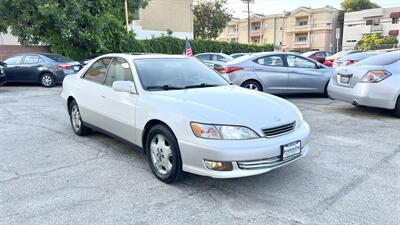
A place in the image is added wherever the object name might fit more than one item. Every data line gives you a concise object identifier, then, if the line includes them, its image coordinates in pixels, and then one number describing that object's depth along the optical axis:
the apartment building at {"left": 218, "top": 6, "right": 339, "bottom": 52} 57.38
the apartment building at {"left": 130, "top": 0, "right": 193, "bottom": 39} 29.13
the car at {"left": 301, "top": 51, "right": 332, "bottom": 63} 24.63
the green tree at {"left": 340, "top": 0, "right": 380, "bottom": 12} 66.31
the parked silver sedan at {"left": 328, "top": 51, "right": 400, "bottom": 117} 6.67
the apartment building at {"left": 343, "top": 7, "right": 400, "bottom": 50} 51.06
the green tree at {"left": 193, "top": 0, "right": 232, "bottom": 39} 39.94
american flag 17.22
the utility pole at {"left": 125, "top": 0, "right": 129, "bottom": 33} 18.03
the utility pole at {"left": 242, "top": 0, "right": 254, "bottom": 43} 44.44
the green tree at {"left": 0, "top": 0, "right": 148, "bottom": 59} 14.66
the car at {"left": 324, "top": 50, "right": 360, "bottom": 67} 17.41
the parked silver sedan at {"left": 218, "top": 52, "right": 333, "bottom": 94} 8.98
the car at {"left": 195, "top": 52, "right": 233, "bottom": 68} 17.36
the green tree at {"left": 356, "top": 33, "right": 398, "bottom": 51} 42.41
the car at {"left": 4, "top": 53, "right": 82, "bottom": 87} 12.77
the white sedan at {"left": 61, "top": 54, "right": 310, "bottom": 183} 3.29
